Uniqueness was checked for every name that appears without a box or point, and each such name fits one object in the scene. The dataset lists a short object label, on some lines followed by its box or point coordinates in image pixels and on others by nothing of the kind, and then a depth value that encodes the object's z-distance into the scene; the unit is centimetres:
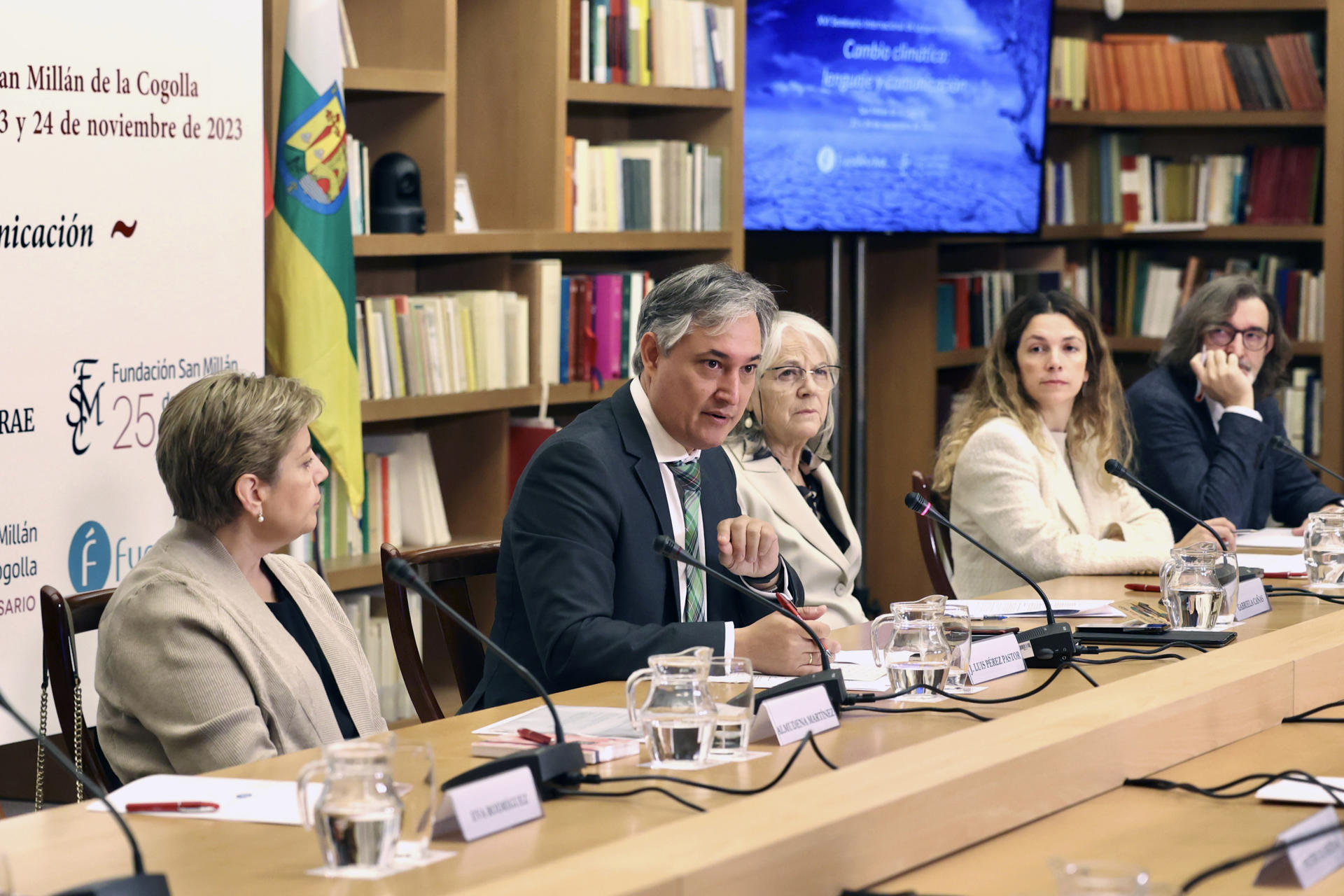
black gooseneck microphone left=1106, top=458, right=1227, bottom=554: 549
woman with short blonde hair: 399
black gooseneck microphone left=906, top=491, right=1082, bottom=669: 439
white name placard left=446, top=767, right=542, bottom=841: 279
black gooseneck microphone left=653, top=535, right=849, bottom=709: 361
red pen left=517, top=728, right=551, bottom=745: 349
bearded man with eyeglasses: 770
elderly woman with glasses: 603
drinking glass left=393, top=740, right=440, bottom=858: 265
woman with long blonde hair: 646
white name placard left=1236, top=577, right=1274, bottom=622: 517
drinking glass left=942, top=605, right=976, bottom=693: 398
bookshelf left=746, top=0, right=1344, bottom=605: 1127
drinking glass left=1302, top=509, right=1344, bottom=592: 593
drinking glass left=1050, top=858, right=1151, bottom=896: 222
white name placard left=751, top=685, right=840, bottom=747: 351
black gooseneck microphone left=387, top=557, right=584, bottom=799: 291
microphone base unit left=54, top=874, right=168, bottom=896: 217
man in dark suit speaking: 431
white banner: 564
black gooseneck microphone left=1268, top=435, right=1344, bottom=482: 723
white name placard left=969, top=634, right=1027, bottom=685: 417
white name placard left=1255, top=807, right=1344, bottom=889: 259
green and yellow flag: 681
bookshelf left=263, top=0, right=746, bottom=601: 778
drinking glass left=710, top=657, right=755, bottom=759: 335
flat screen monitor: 955
